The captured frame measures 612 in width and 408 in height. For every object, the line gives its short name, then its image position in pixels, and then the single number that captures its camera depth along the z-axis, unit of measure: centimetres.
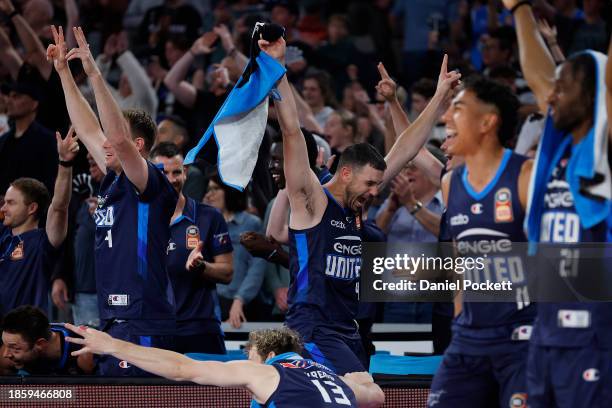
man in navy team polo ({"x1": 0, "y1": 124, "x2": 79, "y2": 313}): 1633
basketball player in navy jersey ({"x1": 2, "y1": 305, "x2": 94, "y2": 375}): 1469
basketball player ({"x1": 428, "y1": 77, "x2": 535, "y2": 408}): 1000
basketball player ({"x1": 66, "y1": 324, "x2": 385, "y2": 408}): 1053
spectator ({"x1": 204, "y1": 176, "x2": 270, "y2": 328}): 1875
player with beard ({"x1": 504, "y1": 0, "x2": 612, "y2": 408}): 913
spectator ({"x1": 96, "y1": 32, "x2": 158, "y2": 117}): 2245
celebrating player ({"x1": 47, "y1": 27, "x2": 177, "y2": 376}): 1373
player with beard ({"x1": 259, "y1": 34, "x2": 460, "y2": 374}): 1294
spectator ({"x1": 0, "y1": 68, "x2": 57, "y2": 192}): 1981
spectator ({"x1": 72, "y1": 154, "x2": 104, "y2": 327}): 1870
